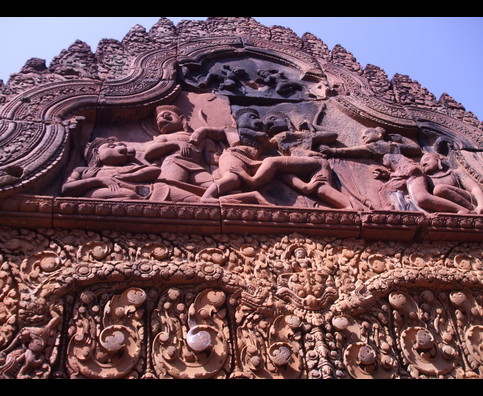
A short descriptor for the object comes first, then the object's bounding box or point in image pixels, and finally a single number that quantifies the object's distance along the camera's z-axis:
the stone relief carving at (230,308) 3.94
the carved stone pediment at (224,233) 4.07
